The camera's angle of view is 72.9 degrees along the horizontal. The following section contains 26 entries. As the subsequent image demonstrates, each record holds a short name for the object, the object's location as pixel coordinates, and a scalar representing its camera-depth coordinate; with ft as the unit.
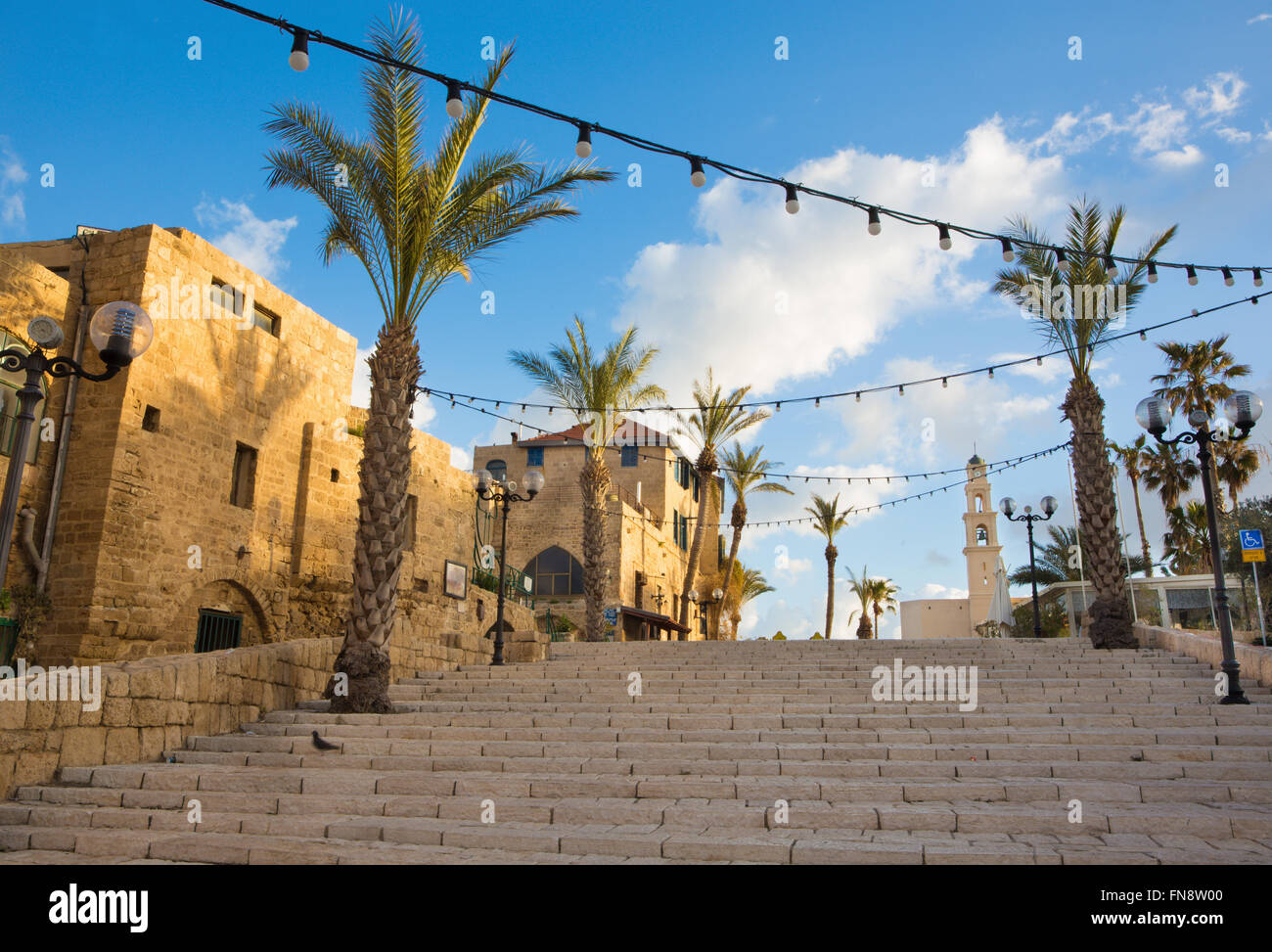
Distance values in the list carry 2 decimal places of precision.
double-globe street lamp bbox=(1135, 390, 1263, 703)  31.83
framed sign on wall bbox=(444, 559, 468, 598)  70.38
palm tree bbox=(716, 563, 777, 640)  145.18
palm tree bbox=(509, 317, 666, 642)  71.48
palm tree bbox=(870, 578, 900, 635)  162.91
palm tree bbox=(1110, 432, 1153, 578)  103.50
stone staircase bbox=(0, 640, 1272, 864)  19.04
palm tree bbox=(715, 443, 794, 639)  105.60
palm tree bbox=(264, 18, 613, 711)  35.78
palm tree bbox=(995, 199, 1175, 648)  50.01
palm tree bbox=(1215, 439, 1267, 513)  80.38
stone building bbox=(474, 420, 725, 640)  106.63
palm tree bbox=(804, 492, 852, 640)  126.41
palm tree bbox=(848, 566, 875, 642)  157.99
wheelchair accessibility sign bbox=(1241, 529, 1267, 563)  40.32
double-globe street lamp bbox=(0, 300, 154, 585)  18.98
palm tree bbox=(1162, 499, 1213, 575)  91.35
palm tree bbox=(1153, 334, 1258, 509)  80.20
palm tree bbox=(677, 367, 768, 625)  89.03
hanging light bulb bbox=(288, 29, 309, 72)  19.14
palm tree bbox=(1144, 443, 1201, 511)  93.61
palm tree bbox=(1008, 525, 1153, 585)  109.50
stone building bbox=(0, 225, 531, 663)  42.37
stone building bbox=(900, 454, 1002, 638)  110.83
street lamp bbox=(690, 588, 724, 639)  141.18
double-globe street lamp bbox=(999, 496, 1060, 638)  59.93
